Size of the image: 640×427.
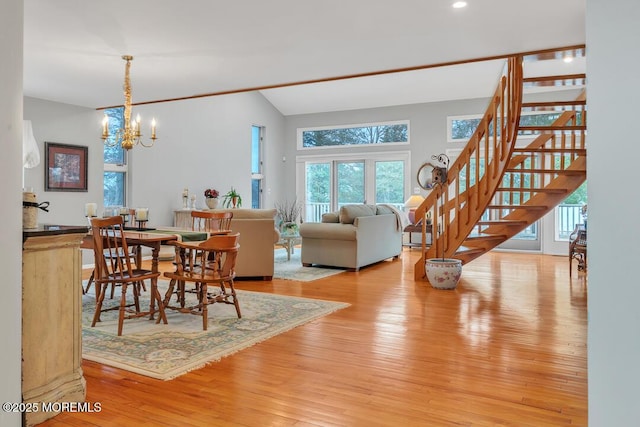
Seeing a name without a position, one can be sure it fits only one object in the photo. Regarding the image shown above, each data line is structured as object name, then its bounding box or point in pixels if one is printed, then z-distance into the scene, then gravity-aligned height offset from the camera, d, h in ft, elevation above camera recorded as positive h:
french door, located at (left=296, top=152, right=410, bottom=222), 33.78 +2.38
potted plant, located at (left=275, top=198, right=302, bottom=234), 35.90 +0.15
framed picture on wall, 21.21 +2.05
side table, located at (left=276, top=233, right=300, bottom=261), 24.70 -1.52
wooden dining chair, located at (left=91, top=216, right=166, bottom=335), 11.14 -1.57
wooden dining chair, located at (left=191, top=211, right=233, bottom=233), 16.49 -0.26
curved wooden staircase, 15.14 +1.23
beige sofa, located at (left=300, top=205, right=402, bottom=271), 21.45 -1.23
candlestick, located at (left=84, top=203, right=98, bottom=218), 13.93 +0.03
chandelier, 14.83 +2.79
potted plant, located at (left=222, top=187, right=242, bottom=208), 30.96 +0.78
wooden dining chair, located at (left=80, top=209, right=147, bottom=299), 14.12 -1.43
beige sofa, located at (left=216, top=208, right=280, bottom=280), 18.66 -1.37
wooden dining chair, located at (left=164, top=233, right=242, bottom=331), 11.89 -1.60
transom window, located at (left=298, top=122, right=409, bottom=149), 33.68 +5.76
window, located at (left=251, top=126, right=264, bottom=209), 35.63 +3.51
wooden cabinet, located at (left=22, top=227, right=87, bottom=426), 6.90 -1.67
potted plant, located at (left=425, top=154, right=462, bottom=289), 17.44 -2.16
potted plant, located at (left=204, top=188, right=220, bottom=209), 28.35 +0.82
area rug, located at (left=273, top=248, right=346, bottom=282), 19.93 -2.69
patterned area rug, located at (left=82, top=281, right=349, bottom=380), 9.44 -2.95
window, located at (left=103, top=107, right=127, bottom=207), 24.66 +2.23
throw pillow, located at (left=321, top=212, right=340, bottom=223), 22.31 -0.24
